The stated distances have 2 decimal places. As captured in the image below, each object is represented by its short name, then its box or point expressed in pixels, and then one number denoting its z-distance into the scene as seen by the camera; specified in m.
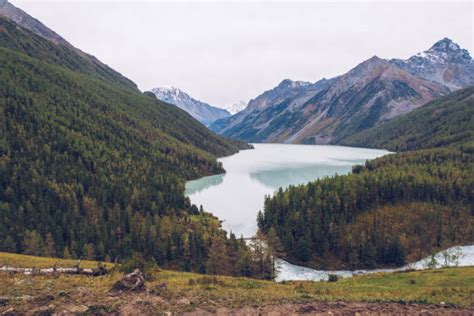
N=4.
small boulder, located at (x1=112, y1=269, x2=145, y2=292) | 31.98
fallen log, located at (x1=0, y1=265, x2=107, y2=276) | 38.91
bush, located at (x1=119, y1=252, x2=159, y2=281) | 40.94
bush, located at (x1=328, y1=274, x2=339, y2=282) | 53.06
